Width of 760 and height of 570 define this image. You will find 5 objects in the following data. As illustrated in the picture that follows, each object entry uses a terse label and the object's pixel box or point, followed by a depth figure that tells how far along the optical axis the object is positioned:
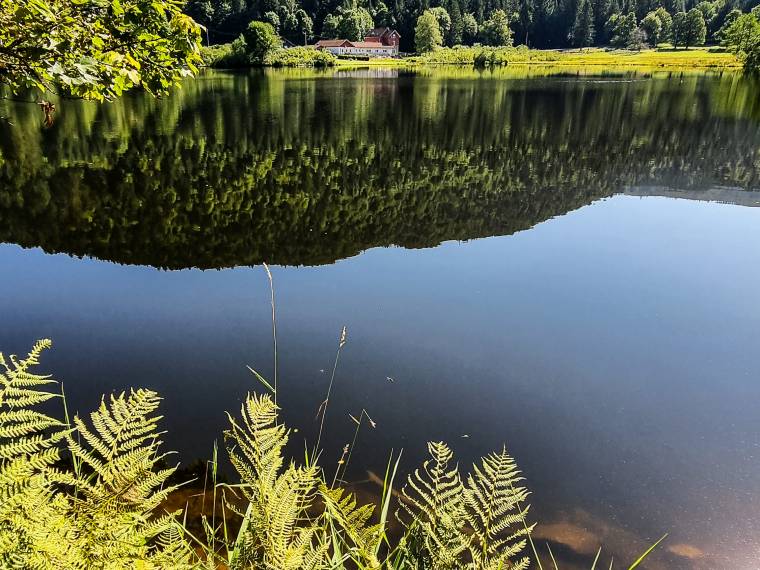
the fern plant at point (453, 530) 1.87
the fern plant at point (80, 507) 1.44
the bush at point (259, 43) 104.38
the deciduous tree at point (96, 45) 3.85
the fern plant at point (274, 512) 1.59
